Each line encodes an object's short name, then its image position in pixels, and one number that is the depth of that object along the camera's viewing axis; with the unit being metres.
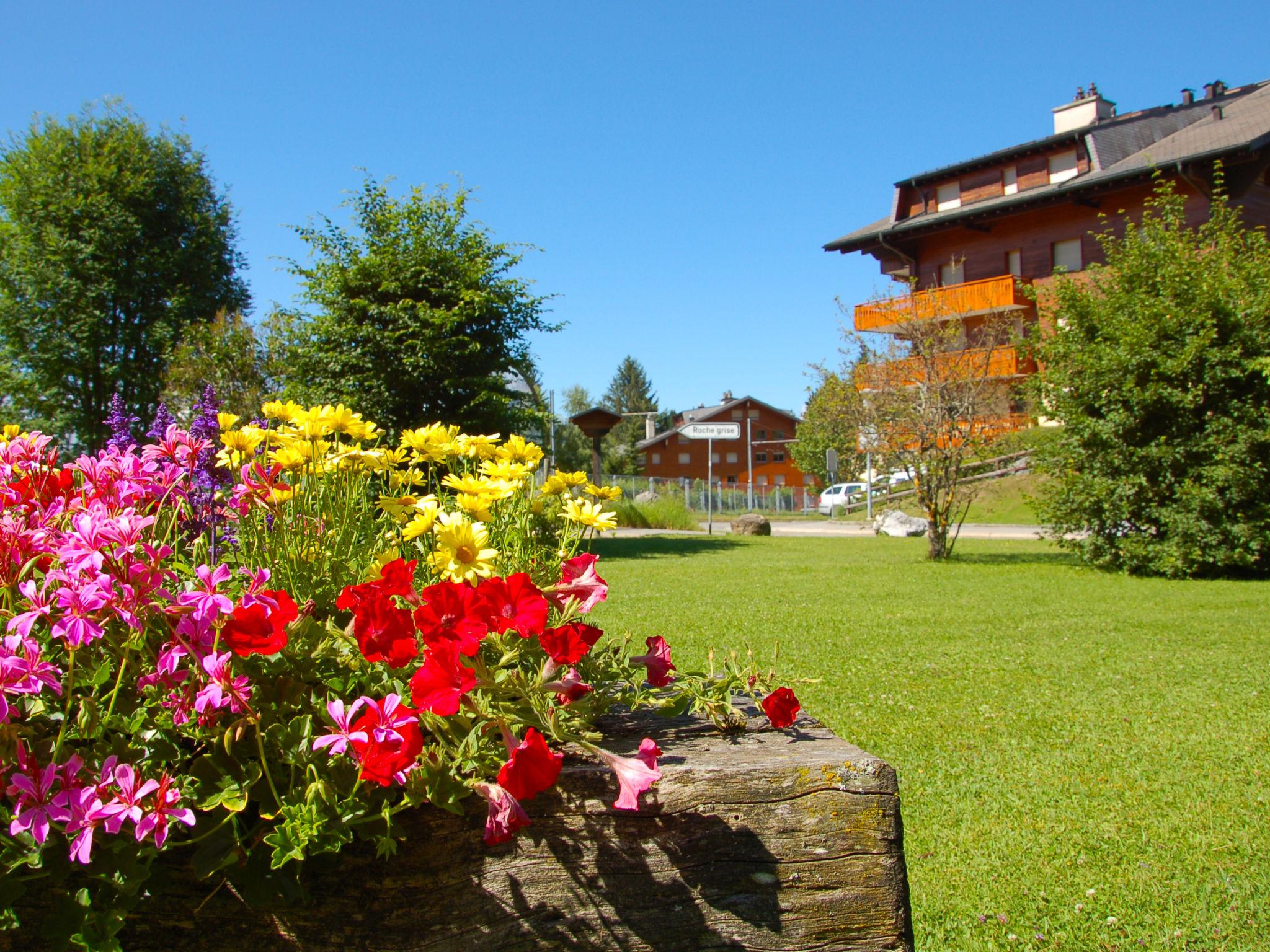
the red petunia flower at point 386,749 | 1.22
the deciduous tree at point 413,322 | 13.25
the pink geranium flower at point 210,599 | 1.31
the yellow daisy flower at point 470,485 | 1.80
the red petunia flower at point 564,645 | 1.49
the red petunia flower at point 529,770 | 1.34
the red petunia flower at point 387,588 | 1.42
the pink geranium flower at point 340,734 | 1.24
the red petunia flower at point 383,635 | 1.38
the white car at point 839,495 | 38.12
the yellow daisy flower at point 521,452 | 2.23
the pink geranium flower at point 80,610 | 1.26
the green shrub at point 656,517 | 23.73
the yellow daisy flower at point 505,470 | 2.04
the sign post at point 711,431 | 17.45
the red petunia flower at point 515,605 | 1.41
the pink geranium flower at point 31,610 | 1.25
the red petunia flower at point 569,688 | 1.50
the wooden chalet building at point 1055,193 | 25.02
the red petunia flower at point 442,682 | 1.32
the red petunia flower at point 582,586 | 1.71
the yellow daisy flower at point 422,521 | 1.70
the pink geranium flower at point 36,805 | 1.17
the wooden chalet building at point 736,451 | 68.25
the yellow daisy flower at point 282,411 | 2.05
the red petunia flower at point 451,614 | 1.39
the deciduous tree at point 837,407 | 13.70
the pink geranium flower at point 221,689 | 1.27
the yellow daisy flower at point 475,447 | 2.28
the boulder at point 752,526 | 21.89
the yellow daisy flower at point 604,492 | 2.28
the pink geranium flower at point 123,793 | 1.19
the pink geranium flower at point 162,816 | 1.21
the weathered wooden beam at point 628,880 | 1.50
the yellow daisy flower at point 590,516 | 1.99
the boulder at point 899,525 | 21.80
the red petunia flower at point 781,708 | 1.77
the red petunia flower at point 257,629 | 1.29
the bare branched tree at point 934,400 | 12.63
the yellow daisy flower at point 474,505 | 1.74
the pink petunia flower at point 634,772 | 1.41
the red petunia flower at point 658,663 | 1.82
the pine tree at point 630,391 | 93.62
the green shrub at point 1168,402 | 10.45
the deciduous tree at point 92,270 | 26.20
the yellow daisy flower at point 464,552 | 1.56
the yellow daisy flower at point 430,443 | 2.19
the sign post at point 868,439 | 13.45
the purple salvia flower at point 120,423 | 3.31
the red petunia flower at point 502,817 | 1.35
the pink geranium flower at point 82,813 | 1.19
